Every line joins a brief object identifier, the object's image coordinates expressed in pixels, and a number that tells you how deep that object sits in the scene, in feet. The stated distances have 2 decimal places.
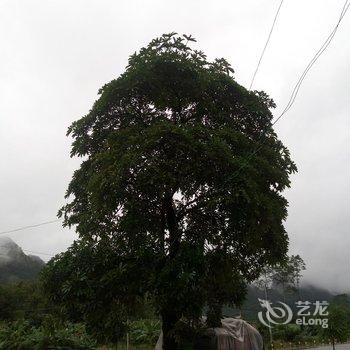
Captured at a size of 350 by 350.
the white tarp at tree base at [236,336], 47.19
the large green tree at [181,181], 37.11
